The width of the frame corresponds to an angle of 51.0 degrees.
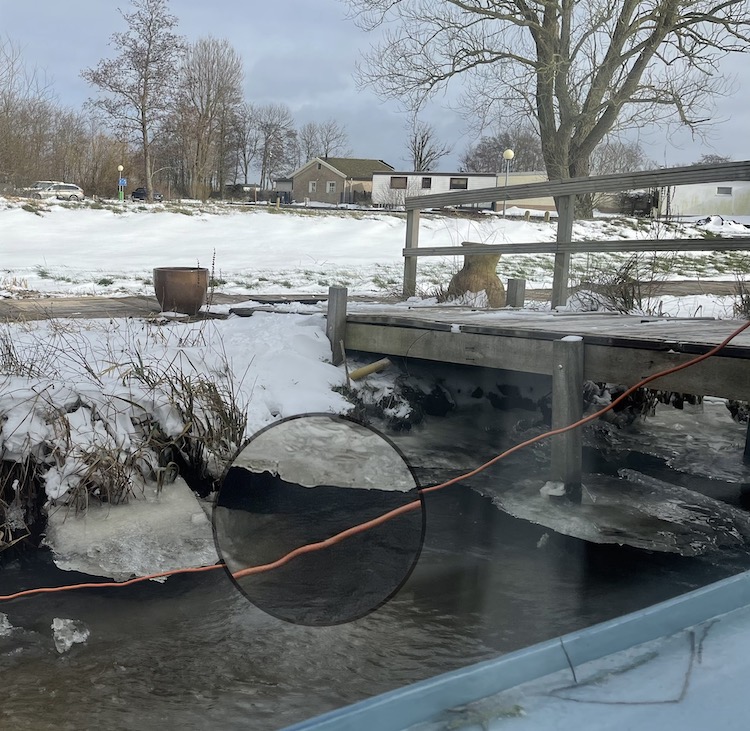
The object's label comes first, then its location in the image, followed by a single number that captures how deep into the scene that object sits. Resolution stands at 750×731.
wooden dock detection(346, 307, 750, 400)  4.05
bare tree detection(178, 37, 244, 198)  40.62
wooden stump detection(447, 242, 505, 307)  8.45
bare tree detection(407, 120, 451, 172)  60.05
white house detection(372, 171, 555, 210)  55.28
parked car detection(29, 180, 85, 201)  29.05
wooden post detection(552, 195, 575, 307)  6.65
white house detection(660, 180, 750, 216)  49.03
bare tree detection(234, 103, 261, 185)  59.08
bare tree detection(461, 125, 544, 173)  51.72
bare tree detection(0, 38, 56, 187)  25.55
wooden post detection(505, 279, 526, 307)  8.11
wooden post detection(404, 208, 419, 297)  8.45
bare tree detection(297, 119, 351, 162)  72.12
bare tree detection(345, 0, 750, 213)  17.59
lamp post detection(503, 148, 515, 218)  31.41
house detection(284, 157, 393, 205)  65.51
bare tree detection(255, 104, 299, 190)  63.69
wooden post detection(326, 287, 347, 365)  6.06
